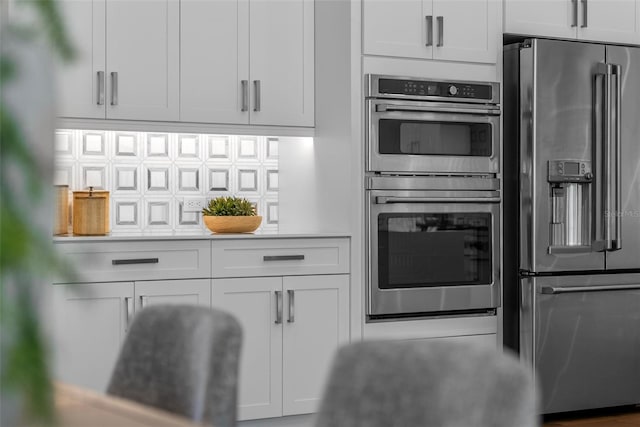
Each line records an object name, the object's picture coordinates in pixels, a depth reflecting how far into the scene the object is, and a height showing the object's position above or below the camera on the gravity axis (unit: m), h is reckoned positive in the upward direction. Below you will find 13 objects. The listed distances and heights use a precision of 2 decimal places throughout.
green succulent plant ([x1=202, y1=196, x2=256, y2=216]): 4.06 +0.03
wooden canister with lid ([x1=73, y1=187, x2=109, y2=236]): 3.88 +0.00
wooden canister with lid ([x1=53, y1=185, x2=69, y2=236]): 3.81 +0.01
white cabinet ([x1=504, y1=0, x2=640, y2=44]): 4.24 +0.91
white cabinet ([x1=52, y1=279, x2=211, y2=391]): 3.46 -0.42
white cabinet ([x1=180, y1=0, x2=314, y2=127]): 3.99 +0.67
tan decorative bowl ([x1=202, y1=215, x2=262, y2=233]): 4.01 -0.04
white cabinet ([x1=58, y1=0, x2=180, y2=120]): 3.80 +0.64
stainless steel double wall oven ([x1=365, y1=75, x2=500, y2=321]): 3.90 +0.07
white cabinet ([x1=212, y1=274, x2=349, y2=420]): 3.74 -0.50
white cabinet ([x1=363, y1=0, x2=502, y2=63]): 3.94 +0.80
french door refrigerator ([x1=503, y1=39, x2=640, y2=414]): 4.11 -0.03
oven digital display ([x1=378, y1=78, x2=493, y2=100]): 3.93 +0.54
